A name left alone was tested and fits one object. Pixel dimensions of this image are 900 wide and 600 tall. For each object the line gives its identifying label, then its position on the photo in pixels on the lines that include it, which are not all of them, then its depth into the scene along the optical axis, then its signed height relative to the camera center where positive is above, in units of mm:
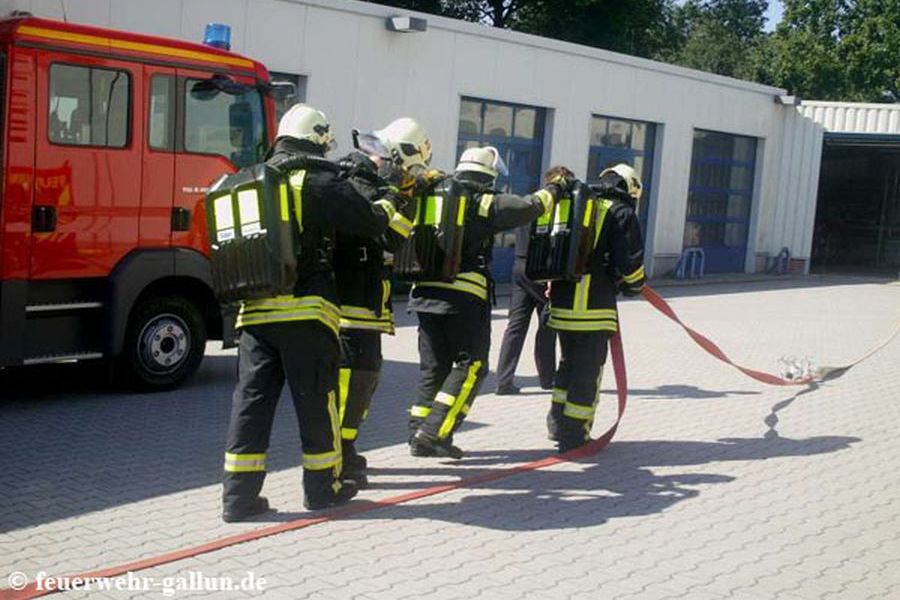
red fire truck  7855 -201
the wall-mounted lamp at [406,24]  15734 +2049
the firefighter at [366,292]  6359 -645
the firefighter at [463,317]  6980 -816
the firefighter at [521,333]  9609 -1198
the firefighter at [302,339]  5664 -828
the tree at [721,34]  69625 +10222
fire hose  4980 -1712
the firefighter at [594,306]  7547 -745
